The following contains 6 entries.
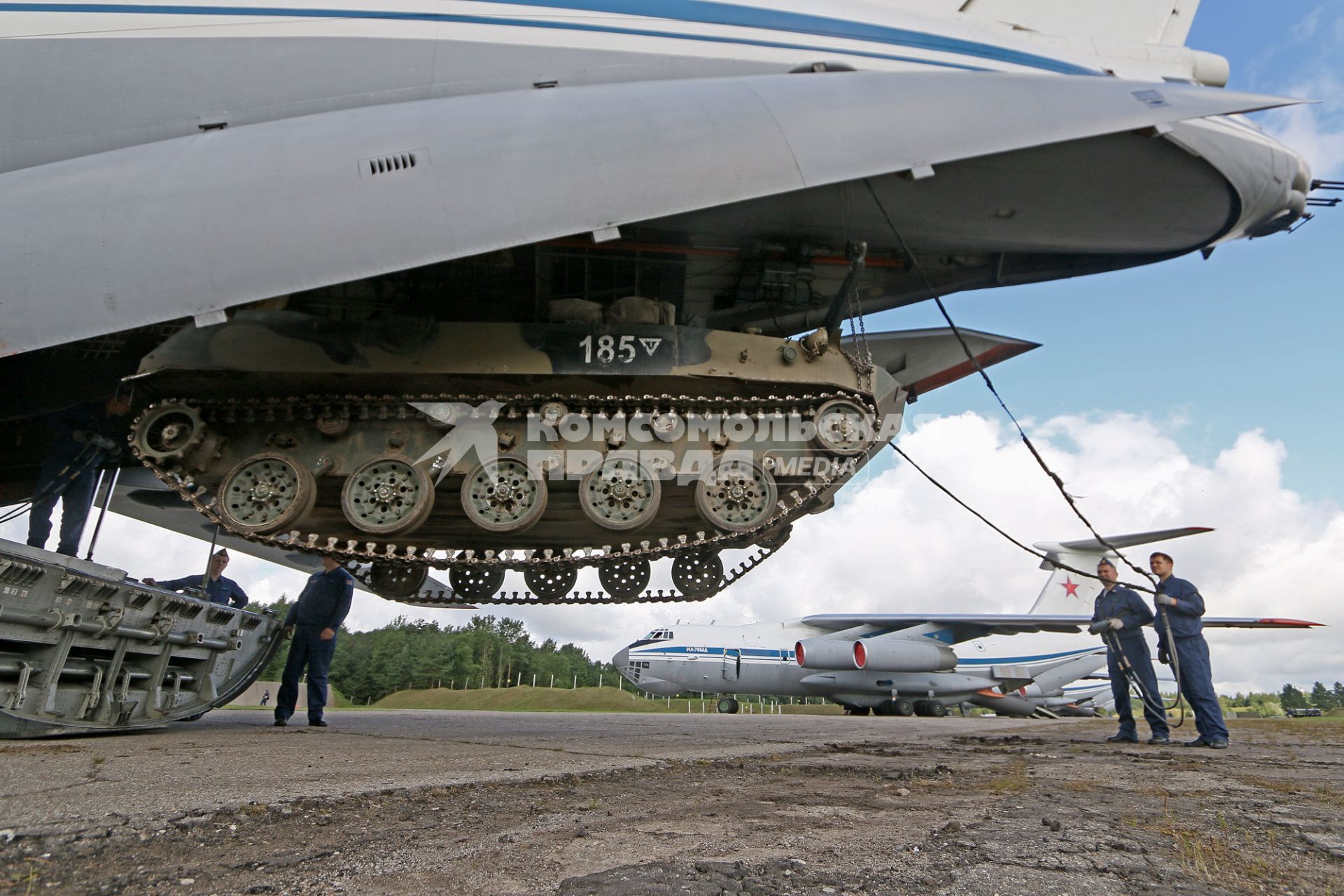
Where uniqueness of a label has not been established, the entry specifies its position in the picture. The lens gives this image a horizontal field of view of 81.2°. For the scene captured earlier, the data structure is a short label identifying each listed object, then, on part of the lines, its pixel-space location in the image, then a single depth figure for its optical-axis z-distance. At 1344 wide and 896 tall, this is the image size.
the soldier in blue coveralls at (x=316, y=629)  7.34
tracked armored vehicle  6.16
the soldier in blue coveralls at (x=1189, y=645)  6.31
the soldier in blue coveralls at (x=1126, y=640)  6.88
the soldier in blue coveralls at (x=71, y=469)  7.86
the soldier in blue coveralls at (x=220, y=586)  8.10
